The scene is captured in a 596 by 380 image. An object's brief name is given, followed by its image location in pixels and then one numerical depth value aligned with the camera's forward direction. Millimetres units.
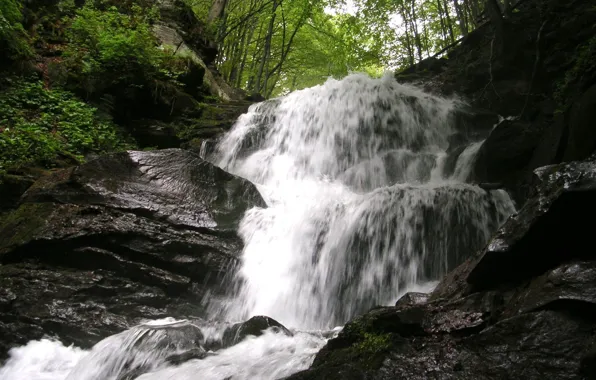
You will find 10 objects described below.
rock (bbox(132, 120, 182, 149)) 9836
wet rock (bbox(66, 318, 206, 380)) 3658
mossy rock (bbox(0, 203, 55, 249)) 5188
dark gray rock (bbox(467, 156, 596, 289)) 2754
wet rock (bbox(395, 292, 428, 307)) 3966
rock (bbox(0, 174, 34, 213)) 6152
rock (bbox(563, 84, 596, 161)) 4727
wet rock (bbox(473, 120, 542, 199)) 6855
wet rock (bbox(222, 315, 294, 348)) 4066
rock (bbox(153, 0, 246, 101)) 13102
